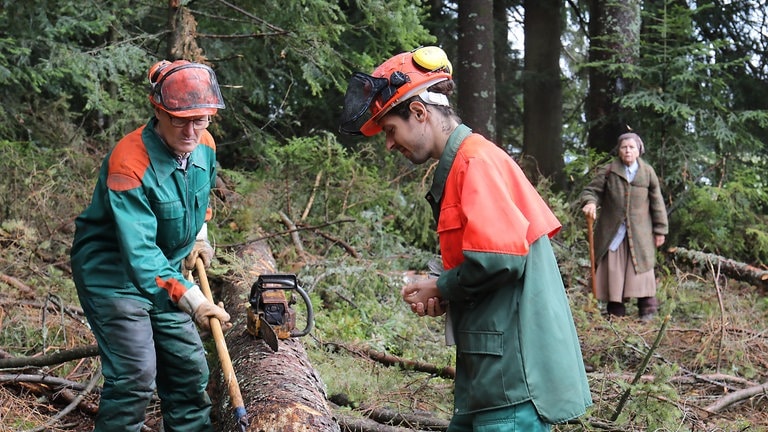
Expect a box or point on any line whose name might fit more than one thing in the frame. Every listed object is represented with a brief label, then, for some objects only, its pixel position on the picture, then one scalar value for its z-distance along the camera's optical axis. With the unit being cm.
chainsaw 431
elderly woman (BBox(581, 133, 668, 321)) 859
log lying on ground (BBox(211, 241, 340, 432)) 388
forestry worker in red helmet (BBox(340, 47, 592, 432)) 284
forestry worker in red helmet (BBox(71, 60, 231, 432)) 373
